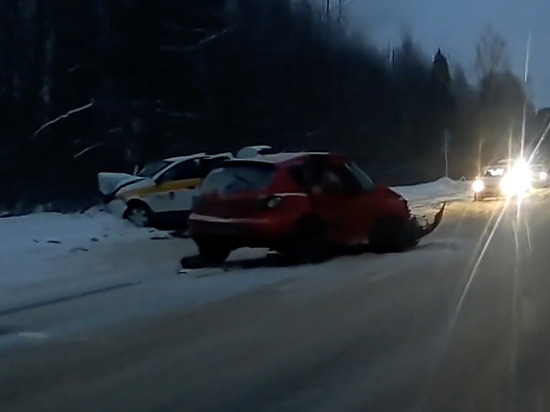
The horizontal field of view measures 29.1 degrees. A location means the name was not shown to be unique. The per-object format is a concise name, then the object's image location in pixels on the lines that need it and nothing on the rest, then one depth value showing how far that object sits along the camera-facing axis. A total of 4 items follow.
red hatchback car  14.95
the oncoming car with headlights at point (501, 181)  38.72
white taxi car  23.67
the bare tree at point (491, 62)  103.56
